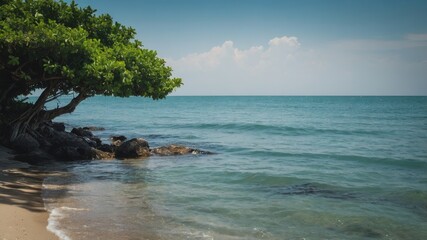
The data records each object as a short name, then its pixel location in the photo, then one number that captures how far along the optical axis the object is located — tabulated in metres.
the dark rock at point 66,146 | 19.16
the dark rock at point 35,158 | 16.92
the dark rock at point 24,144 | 18.30
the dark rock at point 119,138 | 28.13
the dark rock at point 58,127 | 26.23
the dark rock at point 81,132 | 27.14
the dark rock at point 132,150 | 21.19
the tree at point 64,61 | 13.98
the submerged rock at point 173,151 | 22.67
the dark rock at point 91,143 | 23.10
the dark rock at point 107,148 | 22.11
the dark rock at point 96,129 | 38.91
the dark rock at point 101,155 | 20.28
